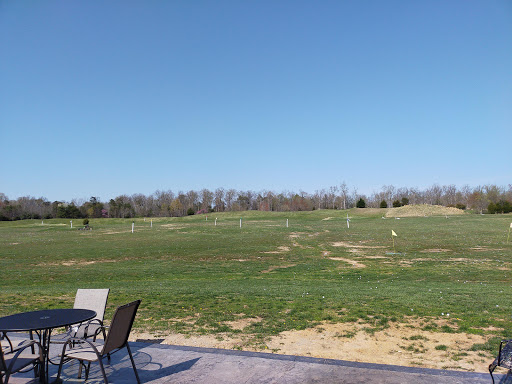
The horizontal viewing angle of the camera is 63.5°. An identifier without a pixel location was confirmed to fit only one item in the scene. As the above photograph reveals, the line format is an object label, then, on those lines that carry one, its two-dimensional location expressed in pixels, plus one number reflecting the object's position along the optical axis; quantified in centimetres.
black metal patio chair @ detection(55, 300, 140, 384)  438
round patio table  428
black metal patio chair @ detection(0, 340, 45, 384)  390
